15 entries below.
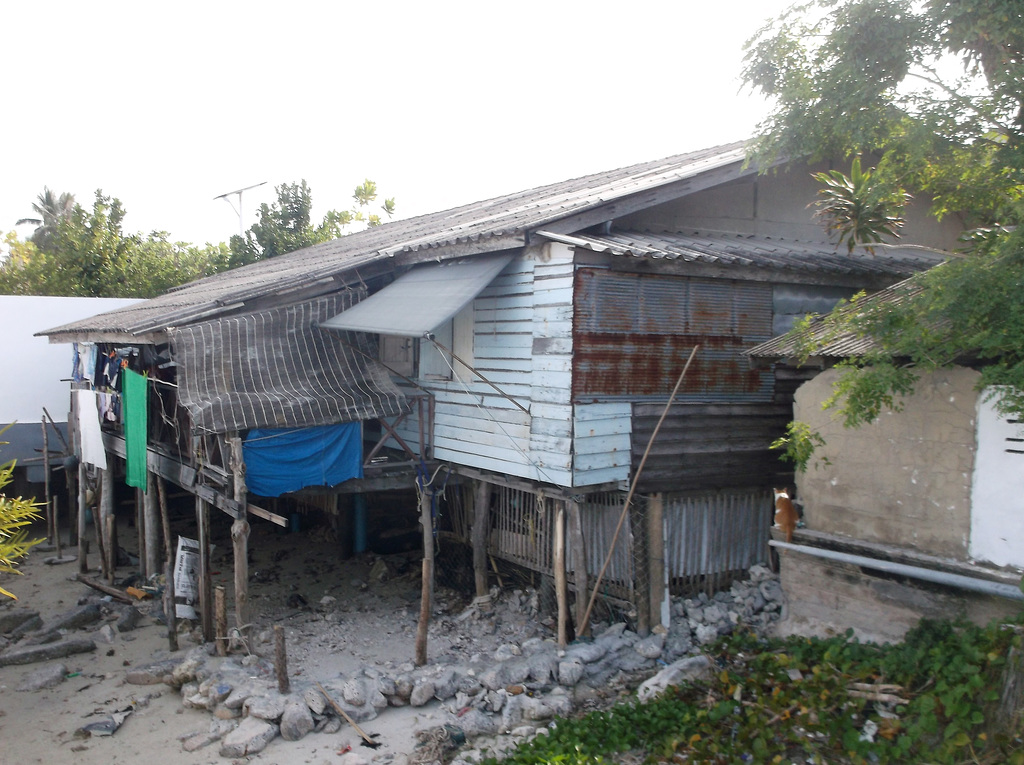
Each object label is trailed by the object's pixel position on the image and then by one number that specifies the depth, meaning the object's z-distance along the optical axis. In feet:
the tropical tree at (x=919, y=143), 19.39
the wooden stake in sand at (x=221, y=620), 31.96
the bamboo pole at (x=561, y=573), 30.14
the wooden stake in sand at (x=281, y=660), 28.00
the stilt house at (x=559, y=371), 28.89
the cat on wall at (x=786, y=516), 26.00
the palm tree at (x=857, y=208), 28.68
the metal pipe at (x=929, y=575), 19.91
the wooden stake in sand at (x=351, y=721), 25.50
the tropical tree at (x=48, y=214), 123.24
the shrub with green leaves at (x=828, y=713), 18.79
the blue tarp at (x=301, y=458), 31.71
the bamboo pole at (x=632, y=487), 28.58
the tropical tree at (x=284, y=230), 79.66
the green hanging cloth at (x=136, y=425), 37.14
